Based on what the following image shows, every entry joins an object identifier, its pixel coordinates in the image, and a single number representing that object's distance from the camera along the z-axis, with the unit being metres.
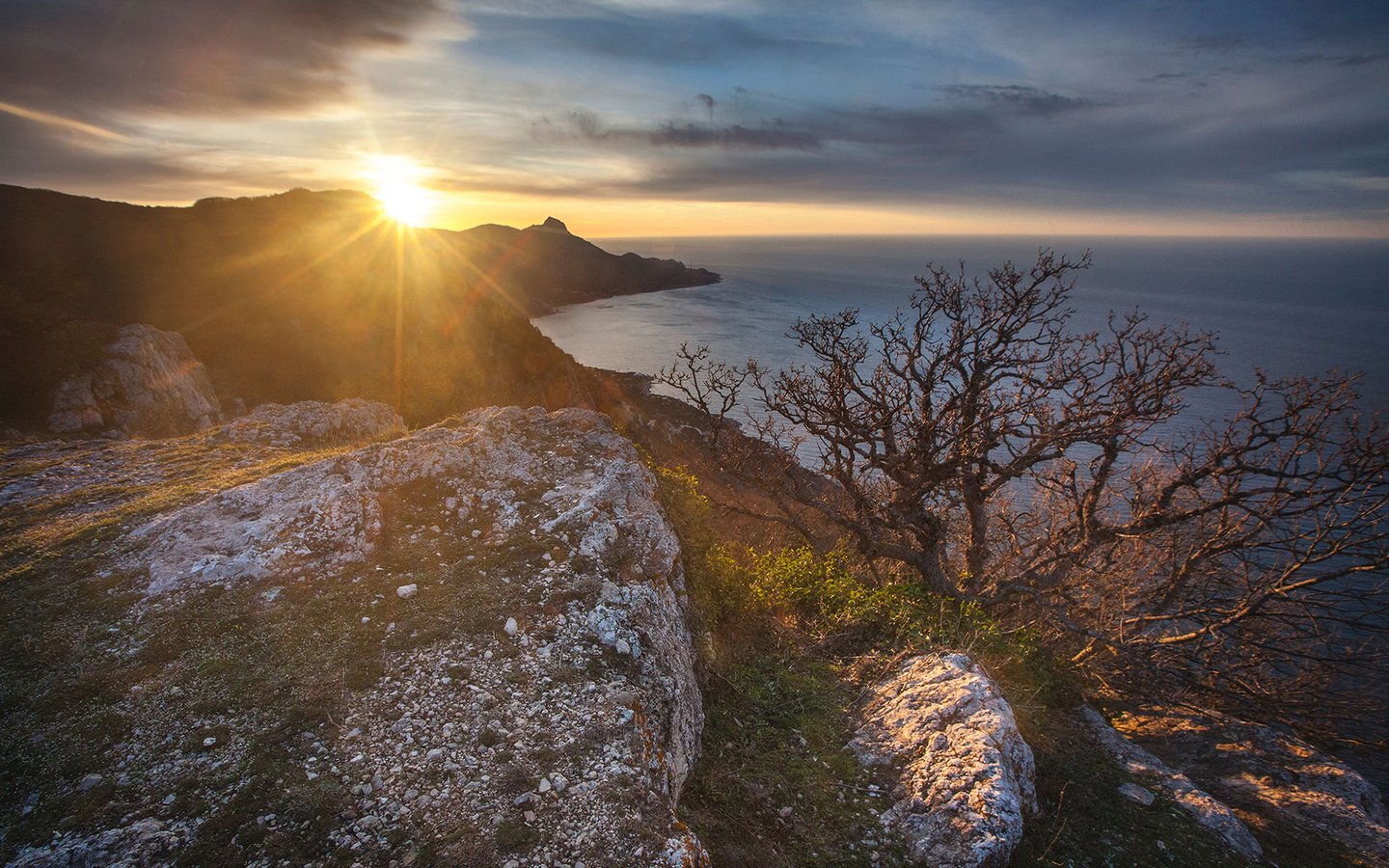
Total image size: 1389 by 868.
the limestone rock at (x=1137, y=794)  6.29
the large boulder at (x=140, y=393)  15.25
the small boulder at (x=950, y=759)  5.07
